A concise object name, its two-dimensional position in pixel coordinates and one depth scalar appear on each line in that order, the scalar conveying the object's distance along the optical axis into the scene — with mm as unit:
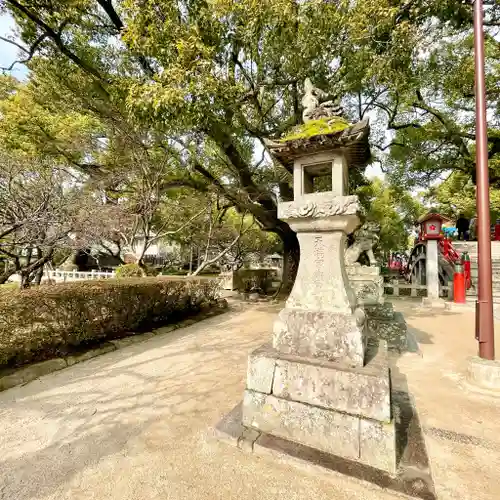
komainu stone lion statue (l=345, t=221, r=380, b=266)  8172
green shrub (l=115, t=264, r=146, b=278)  8133
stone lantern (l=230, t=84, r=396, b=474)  2119
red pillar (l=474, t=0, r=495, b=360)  3613
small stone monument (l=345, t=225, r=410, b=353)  4957
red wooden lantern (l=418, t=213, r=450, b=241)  10336
